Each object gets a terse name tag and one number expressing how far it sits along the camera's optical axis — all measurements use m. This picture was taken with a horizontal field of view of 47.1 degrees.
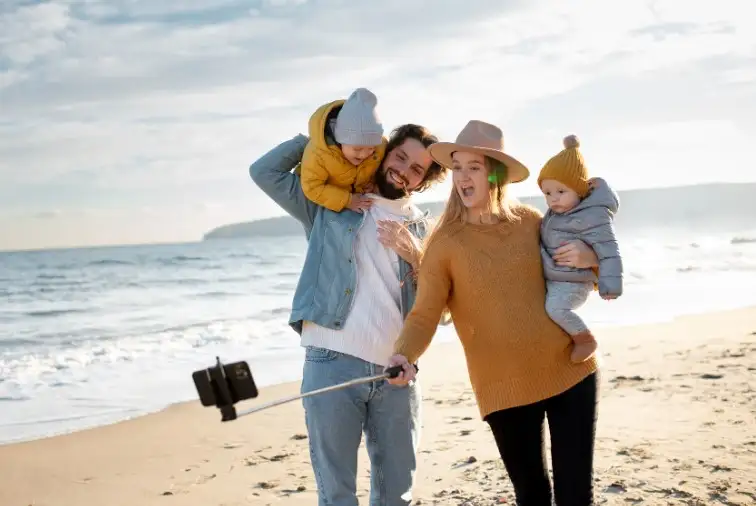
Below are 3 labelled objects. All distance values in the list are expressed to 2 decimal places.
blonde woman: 2.64
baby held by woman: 2.66
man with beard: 2.70
